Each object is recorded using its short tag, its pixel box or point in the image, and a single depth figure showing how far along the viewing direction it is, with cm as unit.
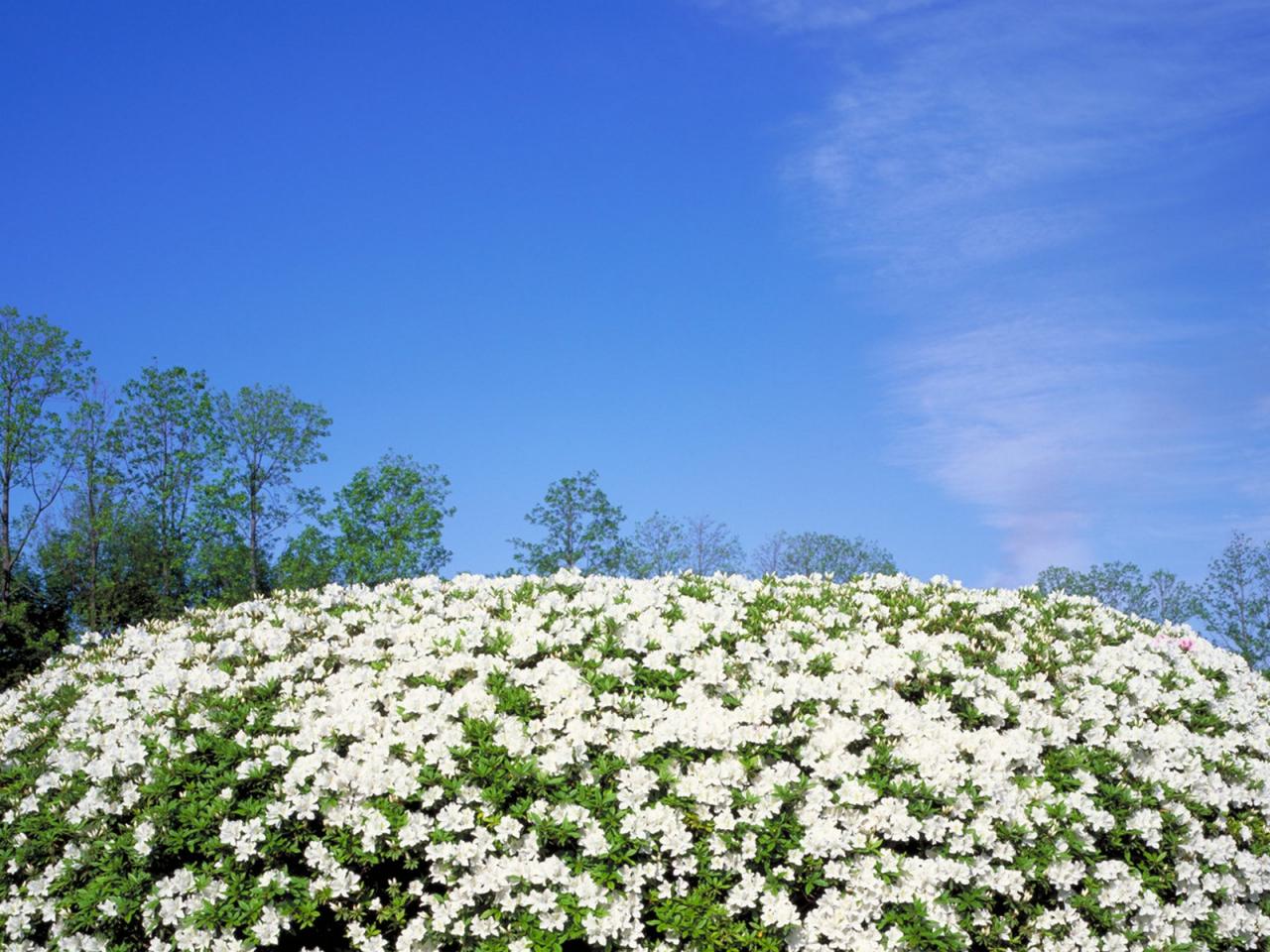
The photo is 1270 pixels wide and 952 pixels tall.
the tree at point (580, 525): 3888
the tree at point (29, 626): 2691
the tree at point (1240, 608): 3653
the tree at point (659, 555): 4165
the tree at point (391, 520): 3828
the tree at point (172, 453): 3684
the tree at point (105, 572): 3369
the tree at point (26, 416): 3127
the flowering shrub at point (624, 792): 555
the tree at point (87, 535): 3394
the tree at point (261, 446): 3828
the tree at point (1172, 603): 3997
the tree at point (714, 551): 4419
